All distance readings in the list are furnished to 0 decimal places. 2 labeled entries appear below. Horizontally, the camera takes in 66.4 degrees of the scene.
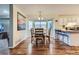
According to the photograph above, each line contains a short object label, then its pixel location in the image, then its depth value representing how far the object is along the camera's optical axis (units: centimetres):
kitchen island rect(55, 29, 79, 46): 299
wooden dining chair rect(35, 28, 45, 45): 338
